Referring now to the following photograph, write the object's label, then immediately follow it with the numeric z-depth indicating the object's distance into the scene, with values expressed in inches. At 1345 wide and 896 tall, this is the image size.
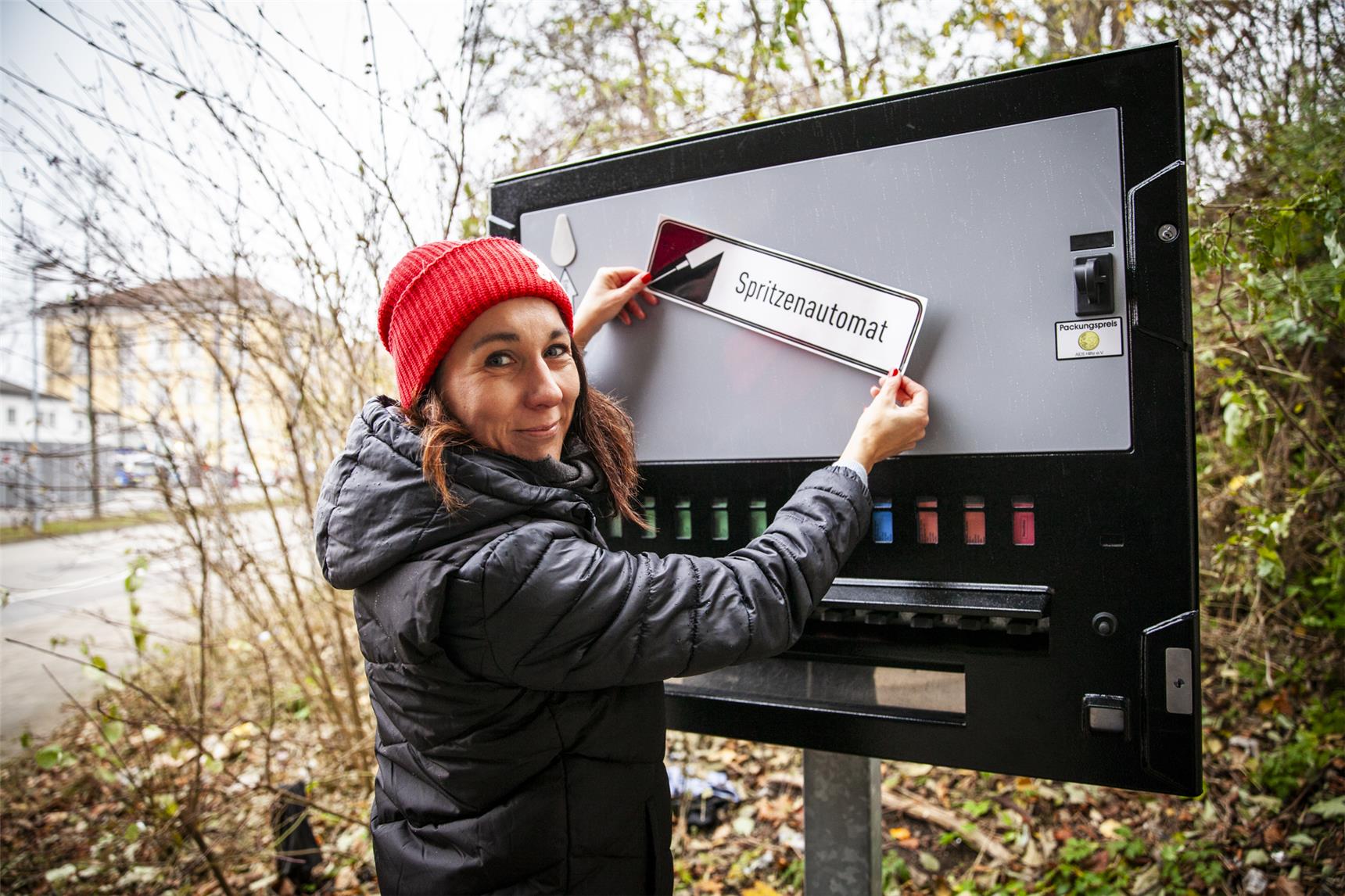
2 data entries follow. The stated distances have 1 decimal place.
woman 39.2
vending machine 42.2
